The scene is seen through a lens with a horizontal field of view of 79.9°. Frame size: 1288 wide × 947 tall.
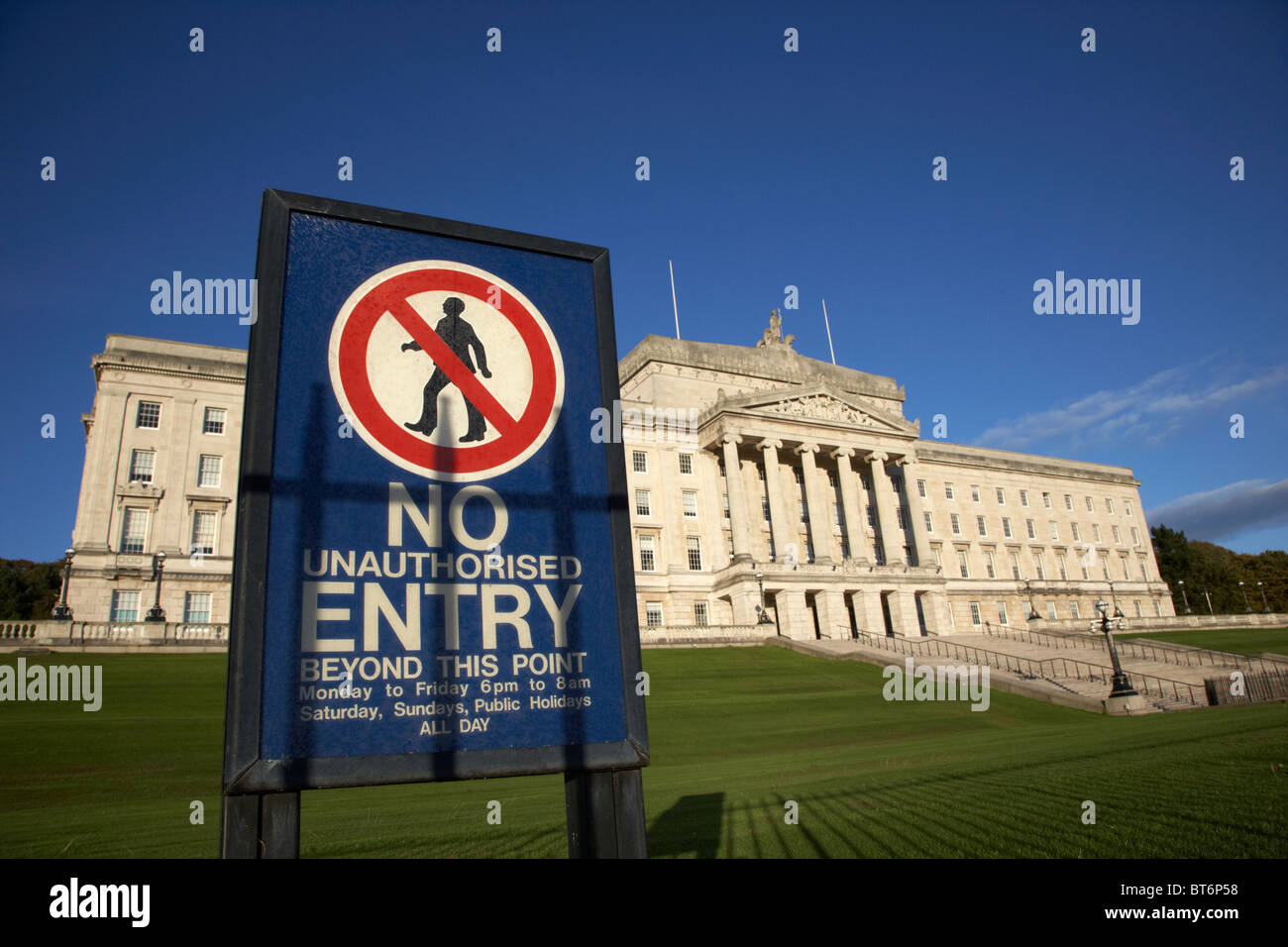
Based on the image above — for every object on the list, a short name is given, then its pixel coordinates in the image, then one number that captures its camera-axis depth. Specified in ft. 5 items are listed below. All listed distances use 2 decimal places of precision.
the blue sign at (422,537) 10.39
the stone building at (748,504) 151.84
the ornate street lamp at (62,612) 110.32
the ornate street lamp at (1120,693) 91.86
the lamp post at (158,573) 115.34
